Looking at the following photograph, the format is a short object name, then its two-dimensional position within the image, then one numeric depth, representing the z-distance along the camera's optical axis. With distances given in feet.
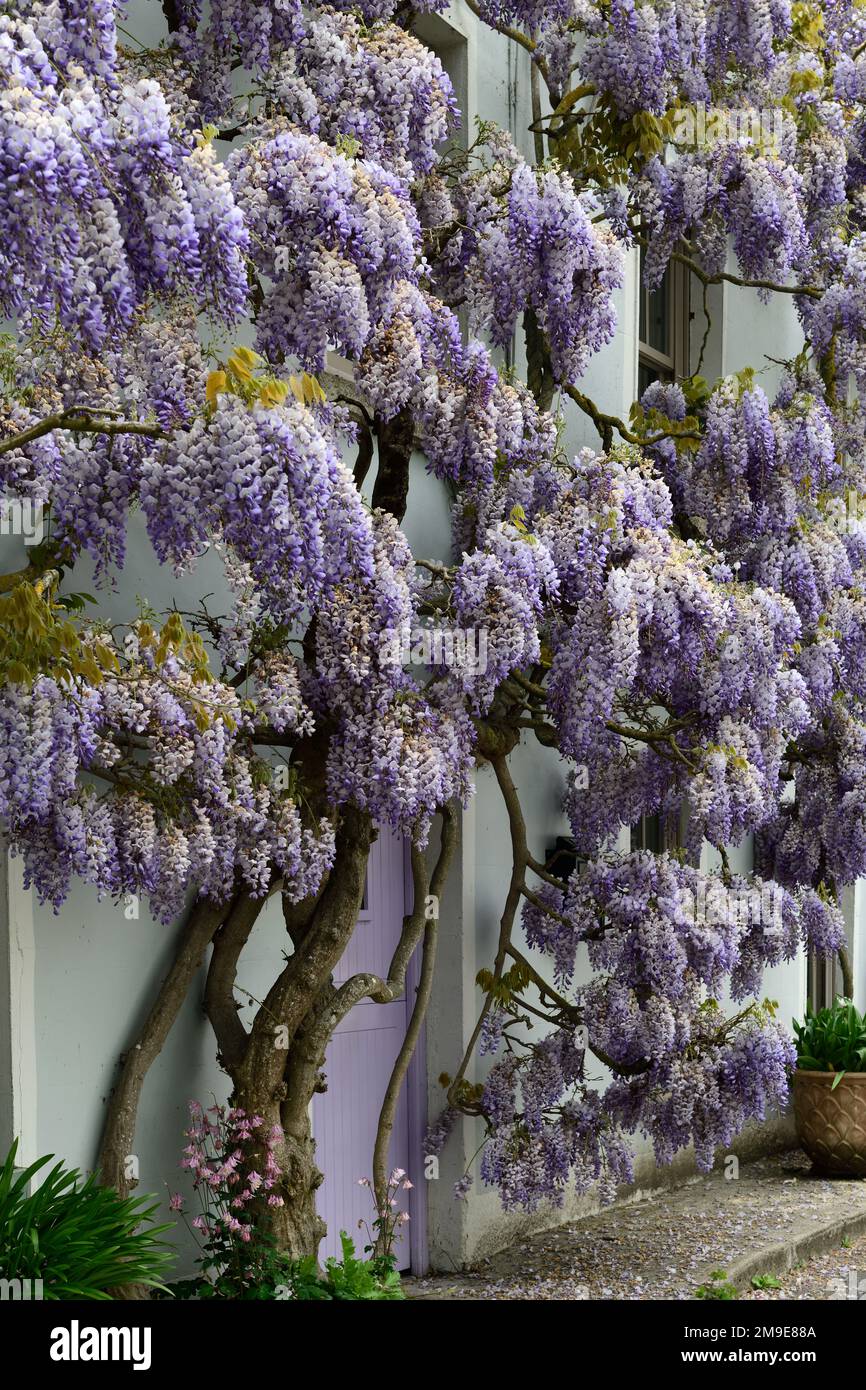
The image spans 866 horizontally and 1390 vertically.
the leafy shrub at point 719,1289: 20.75
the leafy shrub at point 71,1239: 13.17
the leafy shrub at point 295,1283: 16.40
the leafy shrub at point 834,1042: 30.78
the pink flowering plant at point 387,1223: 18.94
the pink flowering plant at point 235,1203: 16.57
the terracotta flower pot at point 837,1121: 30.35
